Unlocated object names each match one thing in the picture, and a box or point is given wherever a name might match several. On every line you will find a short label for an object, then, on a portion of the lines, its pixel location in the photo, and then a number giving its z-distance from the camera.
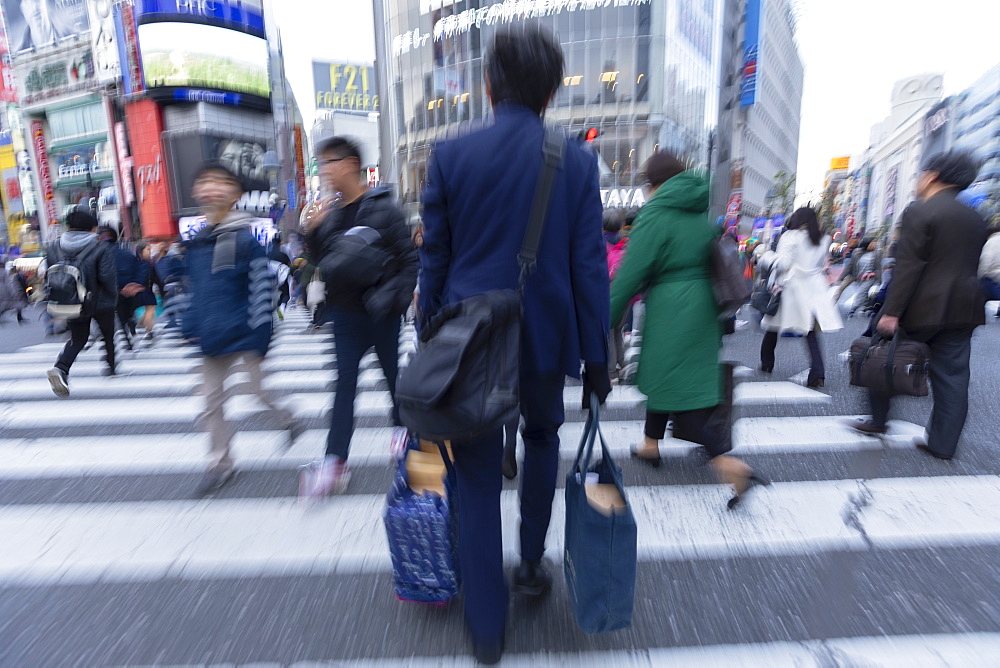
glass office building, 33.59
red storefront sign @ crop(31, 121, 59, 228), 38.88
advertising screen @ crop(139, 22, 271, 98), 31.67
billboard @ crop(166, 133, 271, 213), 32.44
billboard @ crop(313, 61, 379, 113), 79.69
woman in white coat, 5.12
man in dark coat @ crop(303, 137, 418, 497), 2.88
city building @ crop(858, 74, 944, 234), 90.19
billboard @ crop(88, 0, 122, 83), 32.72
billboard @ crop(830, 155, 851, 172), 139.12
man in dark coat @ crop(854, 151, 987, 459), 3.16
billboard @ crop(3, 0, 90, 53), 35.59
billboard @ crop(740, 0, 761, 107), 50.09
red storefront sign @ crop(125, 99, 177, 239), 32.75
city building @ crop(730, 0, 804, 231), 51.52
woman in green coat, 2.70
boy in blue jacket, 3.13
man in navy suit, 1.66
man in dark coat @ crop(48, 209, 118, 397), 5.18
